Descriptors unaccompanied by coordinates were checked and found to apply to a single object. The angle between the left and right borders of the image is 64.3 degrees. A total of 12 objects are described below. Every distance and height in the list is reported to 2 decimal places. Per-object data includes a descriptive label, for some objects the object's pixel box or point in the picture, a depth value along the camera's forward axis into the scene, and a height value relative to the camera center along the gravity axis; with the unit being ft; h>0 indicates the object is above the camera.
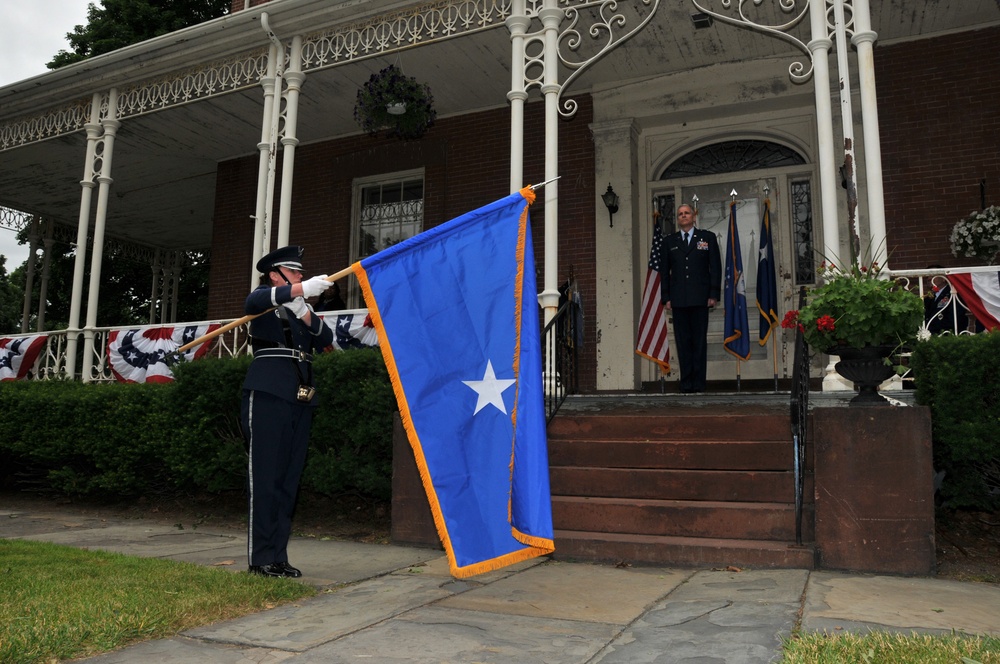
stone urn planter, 16.46 +1.46
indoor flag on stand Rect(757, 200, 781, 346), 29.07 +5.65
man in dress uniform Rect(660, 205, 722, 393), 25.12 +4.78
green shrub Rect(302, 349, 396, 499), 21.02 +0.26
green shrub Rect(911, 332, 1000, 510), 16.24 +0.74
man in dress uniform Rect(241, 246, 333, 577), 14.95 +0.56
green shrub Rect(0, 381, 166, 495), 26.20 -0.08
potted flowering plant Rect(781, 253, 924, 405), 16.31 +2.42
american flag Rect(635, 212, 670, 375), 29.96 +4.24
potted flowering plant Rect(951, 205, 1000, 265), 26.27 +6.88
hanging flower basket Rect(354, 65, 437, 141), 29.73 +12.47
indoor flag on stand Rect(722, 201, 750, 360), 28.71 +4.82
